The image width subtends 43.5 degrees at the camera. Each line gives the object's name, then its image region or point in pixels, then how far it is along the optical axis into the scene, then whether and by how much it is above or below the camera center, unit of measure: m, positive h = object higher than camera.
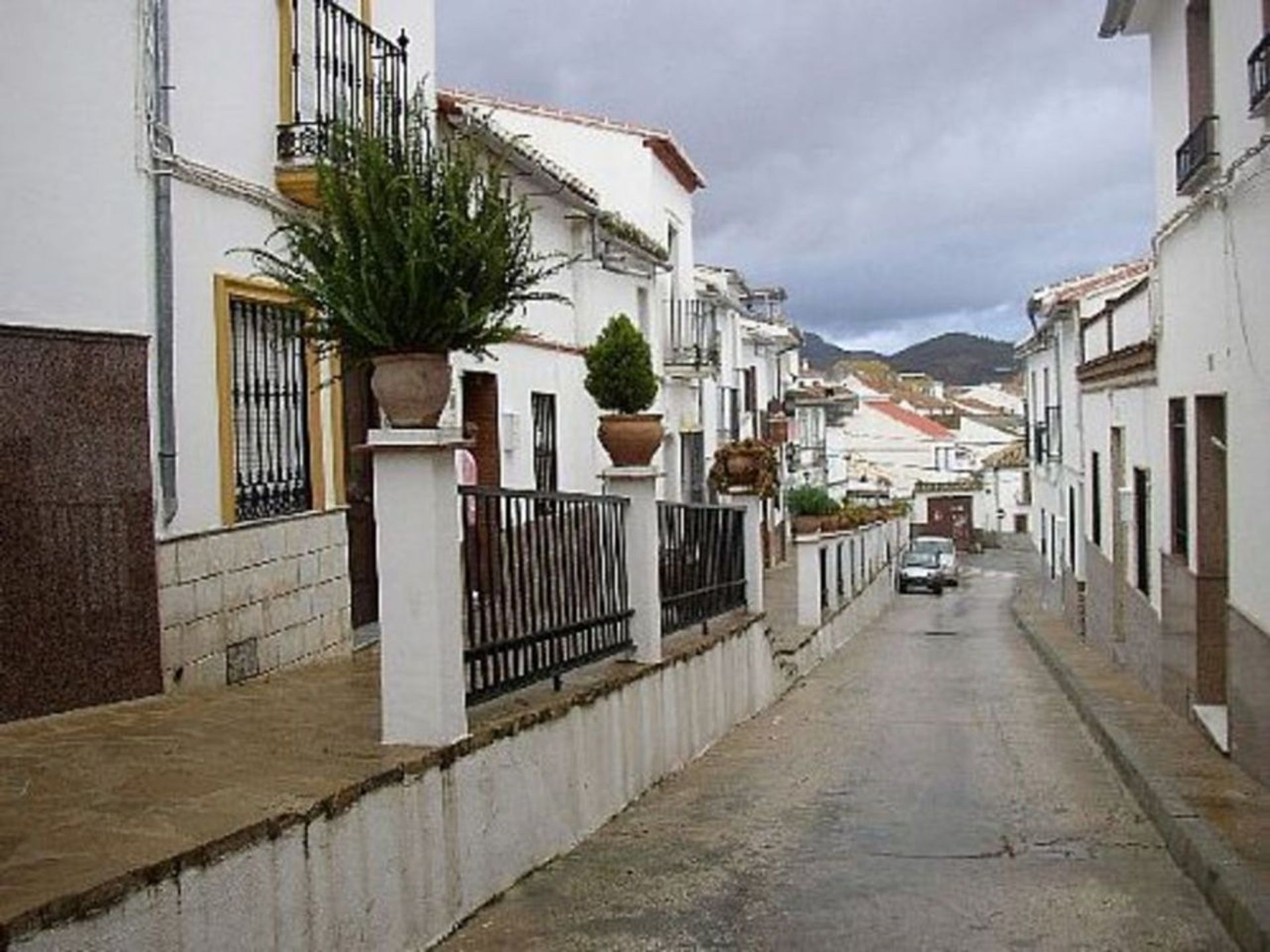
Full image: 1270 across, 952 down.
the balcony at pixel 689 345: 26.61 +2.25
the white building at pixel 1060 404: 27.14 +1.27
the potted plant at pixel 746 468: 14.25 +0.05
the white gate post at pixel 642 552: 9.55 -0.46
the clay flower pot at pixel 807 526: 22.95 -0.81
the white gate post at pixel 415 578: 6.25 -0.38
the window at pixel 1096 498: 21.42 -0.49
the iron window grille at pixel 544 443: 16.92 +0.39
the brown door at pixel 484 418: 15.12 +0.60
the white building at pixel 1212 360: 9.70 +0.71
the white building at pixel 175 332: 7.16 +0.81
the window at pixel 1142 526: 15.94 -0.67
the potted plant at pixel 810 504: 30.65 -0.66
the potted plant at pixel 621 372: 11.95 +0.80
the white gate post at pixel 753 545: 13.89 -0.64
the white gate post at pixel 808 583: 21.27 -1.51
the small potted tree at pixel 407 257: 6.33 +0.91
